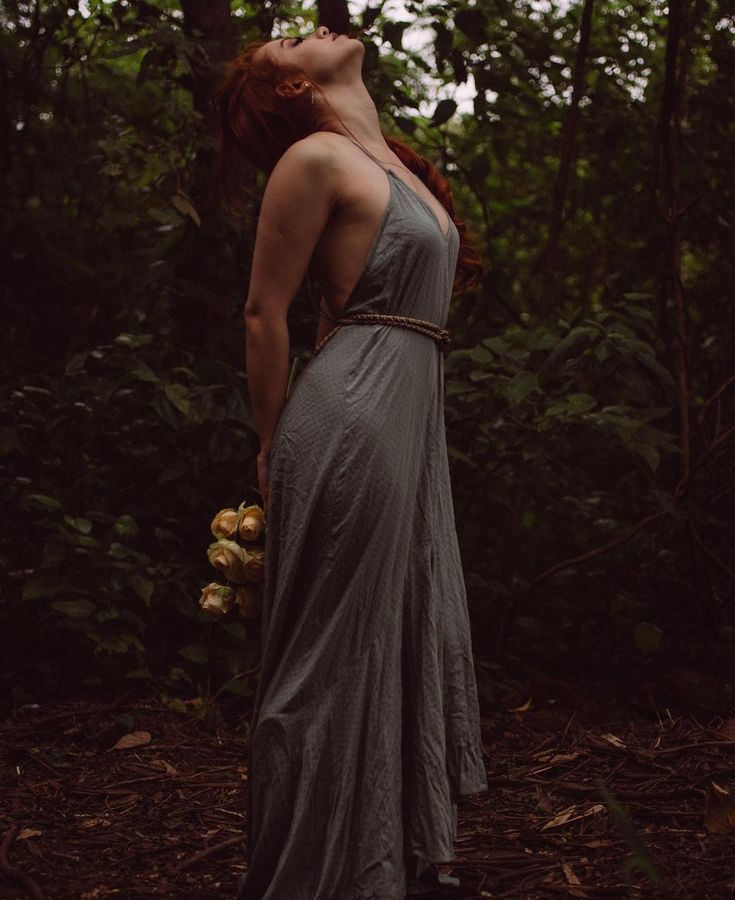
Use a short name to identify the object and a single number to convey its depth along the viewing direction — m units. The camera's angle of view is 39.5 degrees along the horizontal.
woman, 2.05
